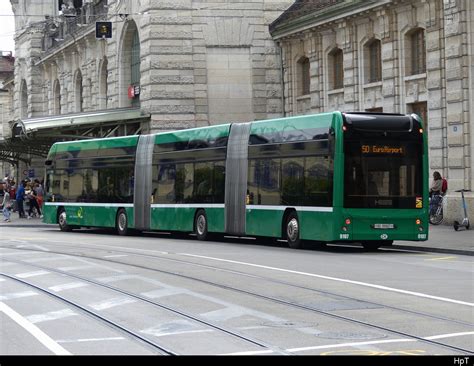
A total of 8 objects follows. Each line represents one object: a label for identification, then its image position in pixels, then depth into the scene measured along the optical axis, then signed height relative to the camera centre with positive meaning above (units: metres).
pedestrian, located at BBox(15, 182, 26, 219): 51.32 +0.13
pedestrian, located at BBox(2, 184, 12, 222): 49.38 -0.27
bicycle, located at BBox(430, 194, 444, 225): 34.44 -0.34
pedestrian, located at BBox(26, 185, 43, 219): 52.34 +0.08
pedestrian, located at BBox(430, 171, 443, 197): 34.19 +0.44
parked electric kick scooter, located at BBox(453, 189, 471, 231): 31.77 -0.66
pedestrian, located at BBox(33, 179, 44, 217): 53.92 +0.42
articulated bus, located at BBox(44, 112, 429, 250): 25.00 +0.52
